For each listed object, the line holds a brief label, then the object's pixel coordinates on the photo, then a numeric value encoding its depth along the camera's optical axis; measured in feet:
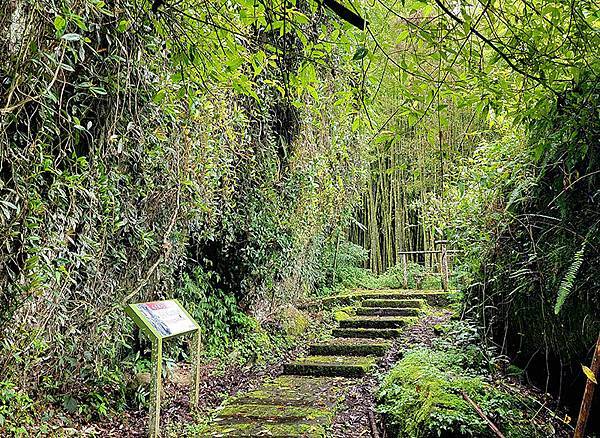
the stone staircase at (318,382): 12.62
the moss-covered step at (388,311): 25.68
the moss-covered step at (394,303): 27.12
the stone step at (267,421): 12.19
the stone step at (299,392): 14.60
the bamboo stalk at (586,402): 6.93
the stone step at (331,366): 17.67
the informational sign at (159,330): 11.53
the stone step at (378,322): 23.65
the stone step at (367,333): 22.10
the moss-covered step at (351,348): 19.90
